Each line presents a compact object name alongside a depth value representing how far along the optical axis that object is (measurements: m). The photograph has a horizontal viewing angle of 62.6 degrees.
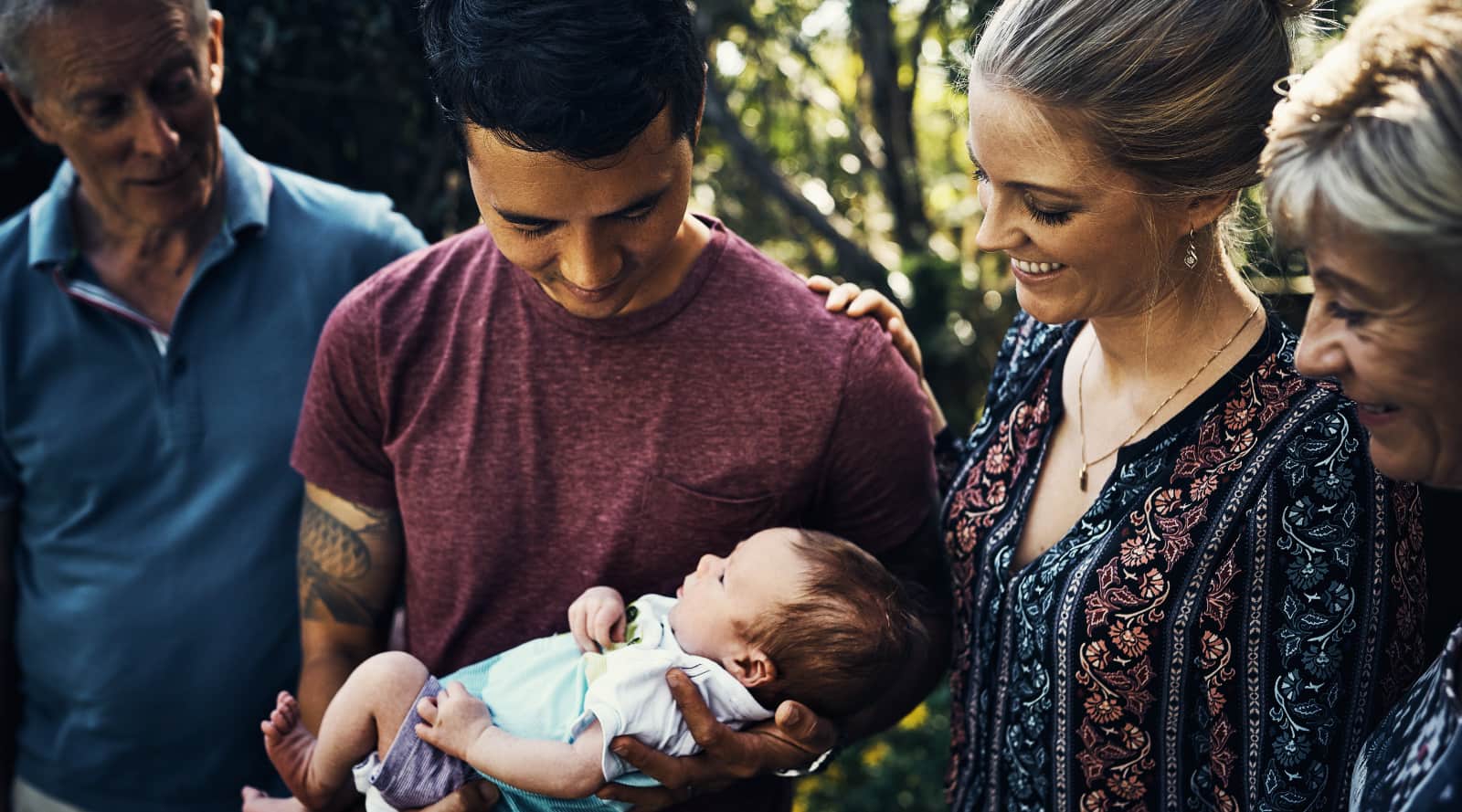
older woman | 1.41
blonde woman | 1.79
